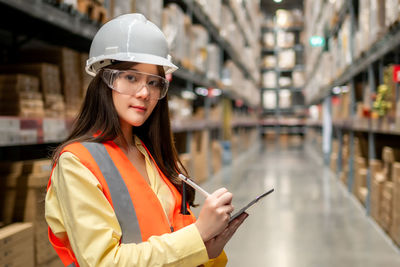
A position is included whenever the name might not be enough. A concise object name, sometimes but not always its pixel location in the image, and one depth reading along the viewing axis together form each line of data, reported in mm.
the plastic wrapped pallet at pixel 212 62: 7107
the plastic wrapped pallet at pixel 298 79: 18625
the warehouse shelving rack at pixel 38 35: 1893
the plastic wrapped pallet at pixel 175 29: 4238
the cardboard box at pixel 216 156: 8291
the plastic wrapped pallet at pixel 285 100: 18891
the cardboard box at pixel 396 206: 3354
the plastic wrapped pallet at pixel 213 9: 6218
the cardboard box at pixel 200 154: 6379
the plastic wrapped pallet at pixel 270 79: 19062
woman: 882
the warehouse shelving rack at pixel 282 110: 19094
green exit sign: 8743
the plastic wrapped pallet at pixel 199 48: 5565
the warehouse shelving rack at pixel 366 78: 3596
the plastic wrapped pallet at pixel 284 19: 18656
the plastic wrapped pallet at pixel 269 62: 19297
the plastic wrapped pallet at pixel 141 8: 2971
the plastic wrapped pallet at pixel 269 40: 19203
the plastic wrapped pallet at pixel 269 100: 19234
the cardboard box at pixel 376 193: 4105
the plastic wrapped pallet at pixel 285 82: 19609
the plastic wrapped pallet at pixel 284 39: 18844
